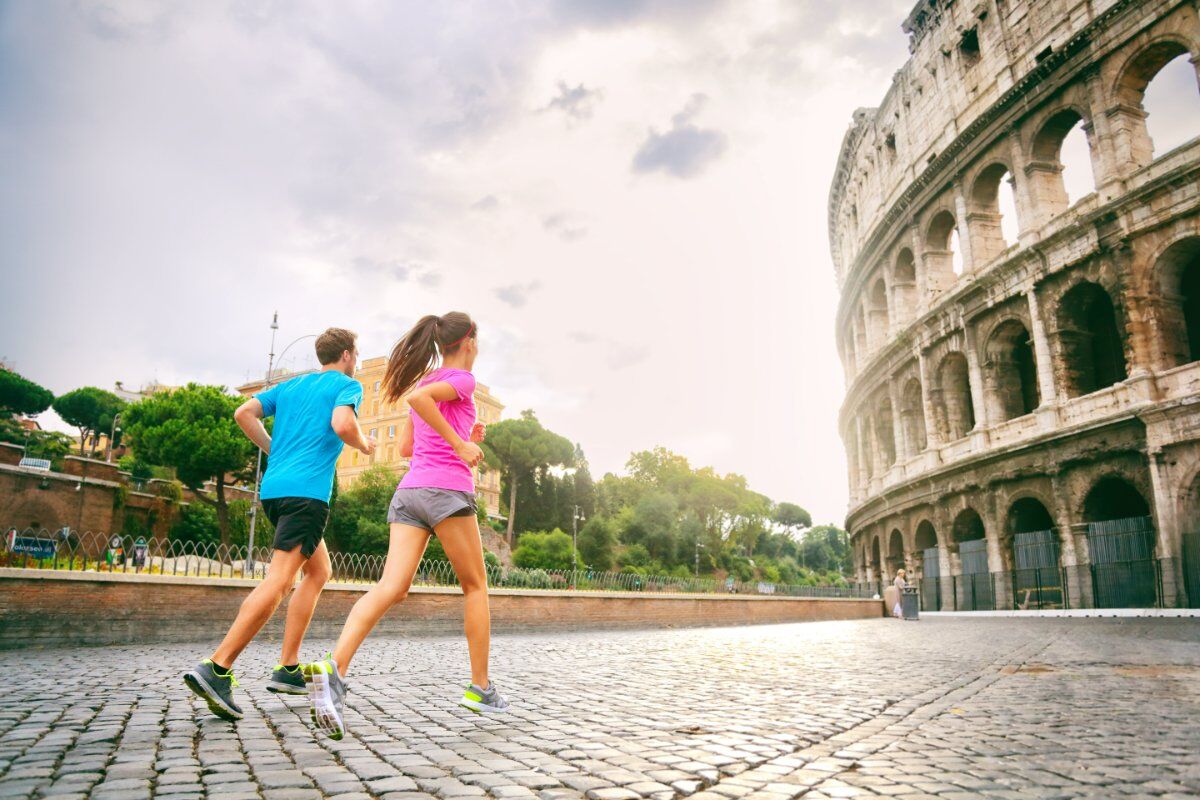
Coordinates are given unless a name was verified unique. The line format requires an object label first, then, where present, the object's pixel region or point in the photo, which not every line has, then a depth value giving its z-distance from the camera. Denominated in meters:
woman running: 3.64
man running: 3.85
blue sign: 8.88
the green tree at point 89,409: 65.94
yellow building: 57.41
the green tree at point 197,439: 37.97
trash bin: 22.77
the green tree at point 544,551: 45.70
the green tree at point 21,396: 60.56
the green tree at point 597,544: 52.69
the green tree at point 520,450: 56.59
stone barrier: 7.98
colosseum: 18.23
